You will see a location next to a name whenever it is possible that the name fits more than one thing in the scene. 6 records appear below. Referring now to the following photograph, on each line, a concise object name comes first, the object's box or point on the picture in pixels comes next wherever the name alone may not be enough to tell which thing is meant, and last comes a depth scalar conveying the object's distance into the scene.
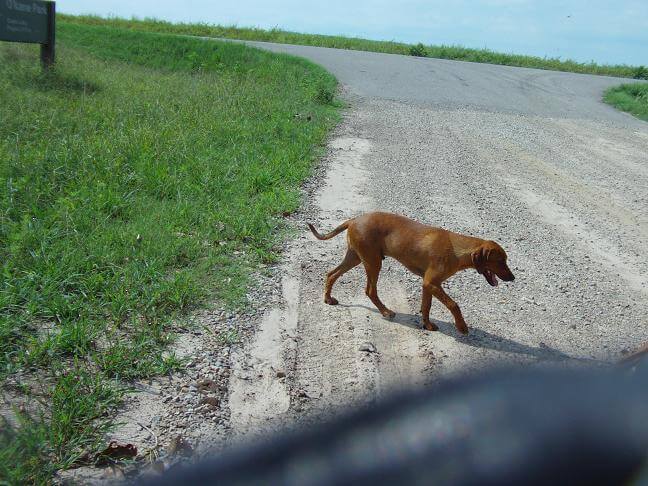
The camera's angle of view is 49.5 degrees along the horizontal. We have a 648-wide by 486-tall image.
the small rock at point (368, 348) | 4.61
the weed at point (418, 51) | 32.66
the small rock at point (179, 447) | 3.38
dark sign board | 12.50
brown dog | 5.01
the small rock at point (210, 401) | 3.85
